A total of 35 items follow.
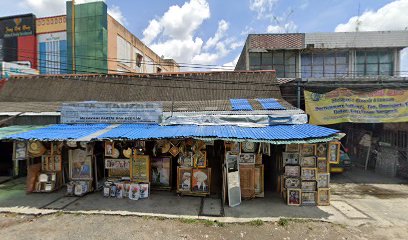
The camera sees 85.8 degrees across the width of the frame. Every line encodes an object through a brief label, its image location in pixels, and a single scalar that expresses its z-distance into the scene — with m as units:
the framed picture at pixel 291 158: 8.29
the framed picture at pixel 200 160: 8.88
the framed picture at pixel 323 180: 8.12
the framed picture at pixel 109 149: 9.07
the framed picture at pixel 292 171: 8.19
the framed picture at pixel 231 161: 8.37
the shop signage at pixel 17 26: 21.09
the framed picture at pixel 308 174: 8.10
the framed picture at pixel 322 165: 8.17
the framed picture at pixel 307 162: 8.13
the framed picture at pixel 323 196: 8.07
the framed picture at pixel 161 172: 9.67
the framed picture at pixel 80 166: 9.38
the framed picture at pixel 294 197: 8.08
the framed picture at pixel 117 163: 9.18
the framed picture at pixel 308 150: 8.17
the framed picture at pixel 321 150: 8.20
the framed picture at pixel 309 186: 8.09
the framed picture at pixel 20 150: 8.83
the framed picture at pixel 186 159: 8.97
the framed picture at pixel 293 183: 8.12
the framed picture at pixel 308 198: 8.10
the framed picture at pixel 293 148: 8.26
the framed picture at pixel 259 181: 8.84
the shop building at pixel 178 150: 8.10
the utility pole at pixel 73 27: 20.16
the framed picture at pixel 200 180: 8.92
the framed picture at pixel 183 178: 8.96
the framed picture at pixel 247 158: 8.71
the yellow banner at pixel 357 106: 11.01
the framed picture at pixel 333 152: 8.12
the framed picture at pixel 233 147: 8.48
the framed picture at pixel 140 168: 8.96
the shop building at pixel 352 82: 11.24
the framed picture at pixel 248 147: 8.66
